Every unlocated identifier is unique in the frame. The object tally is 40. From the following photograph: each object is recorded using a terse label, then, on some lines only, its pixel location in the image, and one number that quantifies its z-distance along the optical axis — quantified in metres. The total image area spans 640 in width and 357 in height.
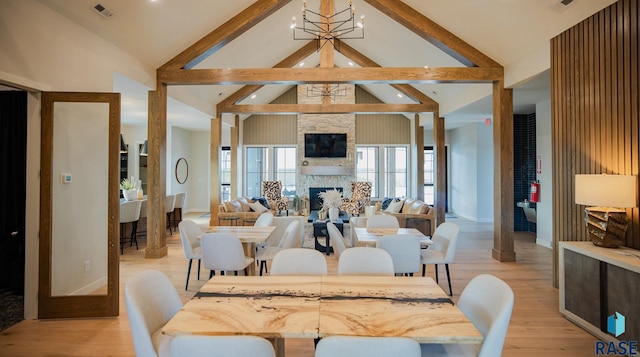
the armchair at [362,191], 9.31
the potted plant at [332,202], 5.57
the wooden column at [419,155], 9.27
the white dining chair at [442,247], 3.61
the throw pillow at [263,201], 8.71
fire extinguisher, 6.69
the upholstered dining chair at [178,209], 8.15
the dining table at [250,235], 3.46
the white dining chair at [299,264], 2.28
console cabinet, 2.40
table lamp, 2.69
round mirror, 10.74
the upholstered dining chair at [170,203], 7.21
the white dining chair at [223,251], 3.33
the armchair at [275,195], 9.75
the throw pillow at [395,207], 7.38
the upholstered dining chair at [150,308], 1.57
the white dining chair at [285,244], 3.75
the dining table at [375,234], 3.41
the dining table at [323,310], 1.41
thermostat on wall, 3.32
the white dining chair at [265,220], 4.55
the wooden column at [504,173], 5.23
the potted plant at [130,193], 6.26
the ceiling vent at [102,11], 3.64
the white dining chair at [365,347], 1.21
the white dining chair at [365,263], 2.29
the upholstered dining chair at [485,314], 1.50
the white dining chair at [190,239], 3.78
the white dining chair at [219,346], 1.26
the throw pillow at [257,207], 7.64
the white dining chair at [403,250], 3.24
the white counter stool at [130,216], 5.67
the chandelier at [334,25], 6.83
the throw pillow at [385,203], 8.74
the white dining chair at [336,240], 3.59
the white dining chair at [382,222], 4.32
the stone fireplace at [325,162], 10.35
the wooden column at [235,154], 9.70
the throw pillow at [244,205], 7.60
